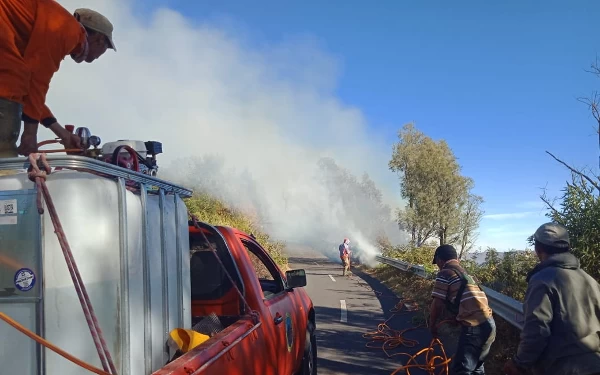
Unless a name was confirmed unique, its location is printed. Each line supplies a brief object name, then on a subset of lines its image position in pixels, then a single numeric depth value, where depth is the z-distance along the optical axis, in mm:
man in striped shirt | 4426
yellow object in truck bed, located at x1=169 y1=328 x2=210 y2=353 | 2867
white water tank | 2078
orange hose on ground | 5652
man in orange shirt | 2611
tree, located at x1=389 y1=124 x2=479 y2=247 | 30734
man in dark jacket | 2926
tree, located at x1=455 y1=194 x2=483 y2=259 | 30438
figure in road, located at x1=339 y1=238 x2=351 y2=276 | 20578
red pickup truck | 3302
